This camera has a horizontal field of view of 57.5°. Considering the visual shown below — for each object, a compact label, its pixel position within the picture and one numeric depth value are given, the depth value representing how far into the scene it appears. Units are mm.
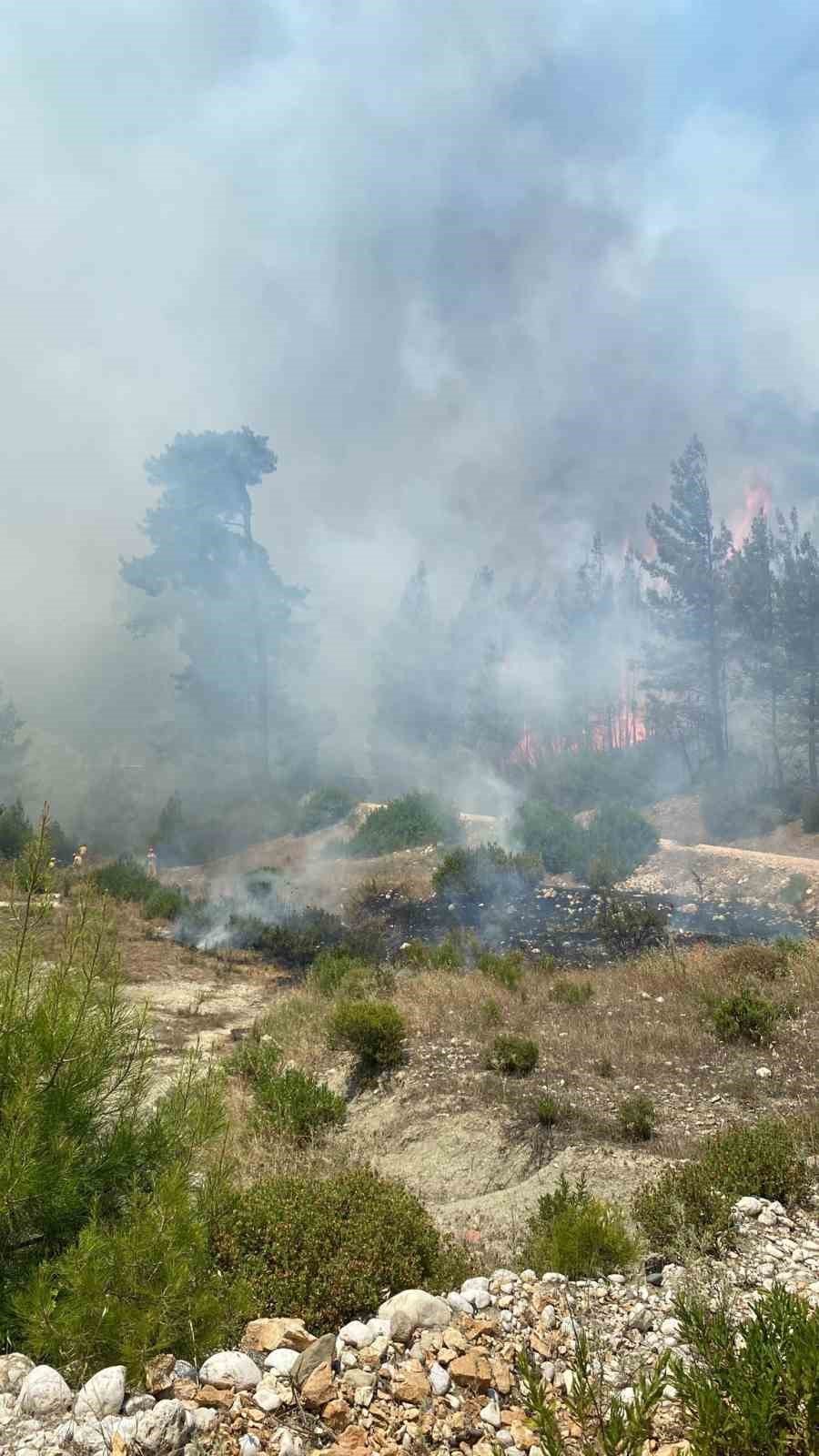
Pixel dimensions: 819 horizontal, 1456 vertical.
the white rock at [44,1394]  2730
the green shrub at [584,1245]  4477
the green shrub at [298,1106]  7863
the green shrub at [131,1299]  2957
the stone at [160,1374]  2914
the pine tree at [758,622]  44344
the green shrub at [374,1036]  9797
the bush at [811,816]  32375
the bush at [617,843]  26641
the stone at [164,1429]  2582
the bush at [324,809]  35594
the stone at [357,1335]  3482
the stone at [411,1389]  3133
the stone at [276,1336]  3490
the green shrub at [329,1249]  4129
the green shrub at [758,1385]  2660
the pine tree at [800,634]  42125
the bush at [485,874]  23625
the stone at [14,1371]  2895
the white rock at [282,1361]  3221
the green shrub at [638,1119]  7180
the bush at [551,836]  27062
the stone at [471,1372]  3229
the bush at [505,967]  13484
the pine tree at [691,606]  46219
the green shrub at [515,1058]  9125
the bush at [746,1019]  9508
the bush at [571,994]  12016
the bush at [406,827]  29922
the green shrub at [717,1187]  4766
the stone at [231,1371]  3027
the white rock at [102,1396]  2715
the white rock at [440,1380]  3203
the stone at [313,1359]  3139
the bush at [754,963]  12406
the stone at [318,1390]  3014
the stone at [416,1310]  3627
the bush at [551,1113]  7715
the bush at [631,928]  17656
